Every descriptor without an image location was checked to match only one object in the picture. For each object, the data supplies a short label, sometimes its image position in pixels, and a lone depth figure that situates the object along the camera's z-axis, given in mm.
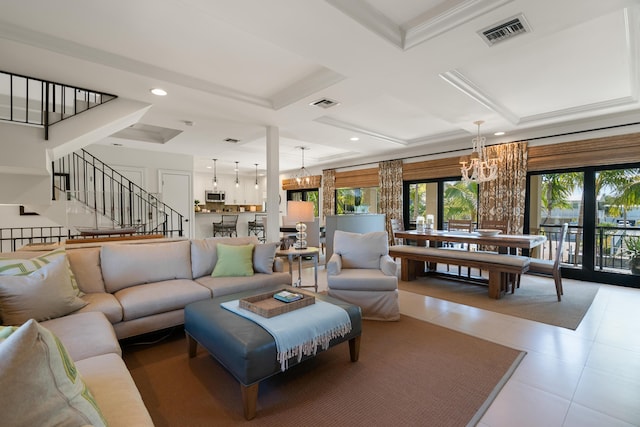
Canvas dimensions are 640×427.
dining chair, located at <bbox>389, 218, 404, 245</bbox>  5738
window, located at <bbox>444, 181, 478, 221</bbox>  6281
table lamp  4145
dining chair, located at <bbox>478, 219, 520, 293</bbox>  5008
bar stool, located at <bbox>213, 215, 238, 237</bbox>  9352
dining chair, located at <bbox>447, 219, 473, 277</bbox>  5322
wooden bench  3920
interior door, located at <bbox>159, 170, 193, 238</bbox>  7465
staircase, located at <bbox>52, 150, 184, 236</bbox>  5395
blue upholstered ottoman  1741
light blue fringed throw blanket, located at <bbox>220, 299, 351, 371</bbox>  1871
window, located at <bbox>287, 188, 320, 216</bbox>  9888
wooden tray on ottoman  2125
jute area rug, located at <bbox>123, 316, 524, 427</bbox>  1779
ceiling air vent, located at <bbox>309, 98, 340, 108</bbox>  3826
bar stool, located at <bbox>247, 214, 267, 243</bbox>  10227
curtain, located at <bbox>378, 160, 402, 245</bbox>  7281
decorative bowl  4487
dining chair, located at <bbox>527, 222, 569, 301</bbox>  3850
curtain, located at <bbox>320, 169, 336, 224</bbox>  8953
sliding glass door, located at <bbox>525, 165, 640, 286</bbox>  4578
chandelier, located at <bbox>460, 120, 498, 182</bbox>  4844
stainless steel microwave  11102
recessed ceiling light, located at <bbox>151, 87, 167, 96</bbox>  3395
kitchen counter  9117
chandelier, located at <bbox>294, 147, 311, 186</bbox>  9153
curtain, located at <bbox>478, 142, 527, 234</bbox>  5398
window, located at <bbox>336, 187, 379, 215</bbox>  8375
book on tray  2334
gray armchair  3223
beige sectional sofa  1398
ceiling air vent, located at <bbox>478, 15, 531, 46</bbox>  2207
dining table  3963
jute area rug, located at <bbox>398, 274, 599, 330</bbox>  3391
